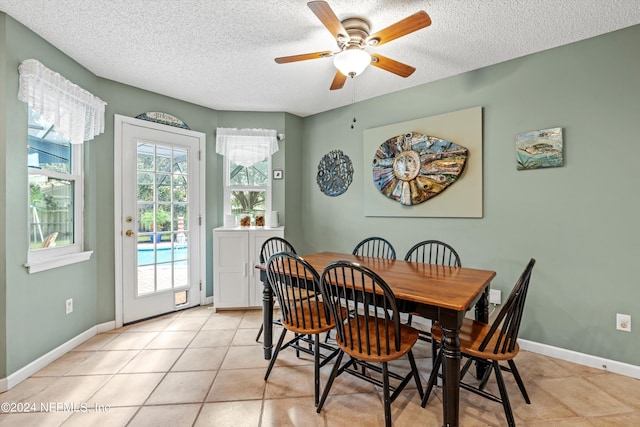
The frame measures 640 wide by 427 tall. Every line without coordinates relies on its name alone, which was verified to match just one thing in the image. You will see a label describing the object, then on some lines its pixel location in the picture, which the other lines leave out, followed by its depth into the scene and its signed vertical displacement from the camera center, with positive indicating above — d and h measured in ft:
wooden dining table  4.66 -1.48
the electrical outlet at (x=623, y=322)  6.73 -2.64
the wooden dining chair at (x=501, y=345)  4.95 -2.48
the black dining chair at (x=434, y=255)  8.30 -1.40
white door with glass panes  9.89 -0.28
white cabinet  11.03 -2.17
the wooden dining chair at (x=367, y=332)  4.91 -2.40
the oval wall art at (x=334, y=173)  11.74 +1.59
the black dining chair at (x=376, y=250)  10.00 -1.44
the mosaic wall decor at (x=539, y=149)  7.47 +1.66
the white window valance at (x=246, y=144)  11.96 +2.82
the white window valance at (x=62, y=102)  6.64 +2.85
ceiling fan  5.08 +3.44
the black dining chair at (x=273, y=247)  10.45 -1.37
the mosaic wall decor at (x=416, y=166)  9.05 +1.50
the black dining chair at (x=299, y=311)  5.97 -2.29
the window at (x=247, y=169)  12.05 +1.82
